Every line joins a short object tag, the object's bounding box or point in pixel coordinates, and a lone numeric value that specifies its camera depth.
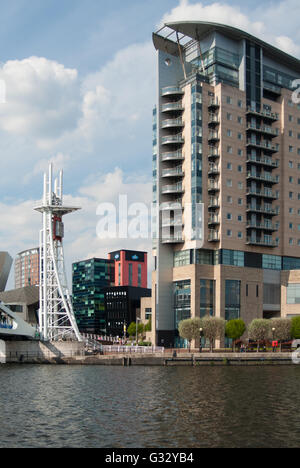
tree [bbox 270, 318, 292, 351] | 115.69
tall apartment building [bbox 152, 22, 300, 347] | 126.62
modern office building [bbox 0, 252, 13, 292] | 121.47
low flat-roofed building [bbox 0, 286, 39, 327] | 151.38
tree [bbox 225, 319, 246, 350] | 115.88
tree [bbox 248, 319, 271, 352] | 113.38
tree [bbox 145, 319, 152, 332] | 177.73
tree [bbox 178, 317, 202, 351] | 109.62
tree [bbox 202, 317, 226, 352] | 110.19
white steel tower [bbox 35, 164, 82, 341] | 111.88
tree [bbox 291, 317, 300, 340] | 117.31
